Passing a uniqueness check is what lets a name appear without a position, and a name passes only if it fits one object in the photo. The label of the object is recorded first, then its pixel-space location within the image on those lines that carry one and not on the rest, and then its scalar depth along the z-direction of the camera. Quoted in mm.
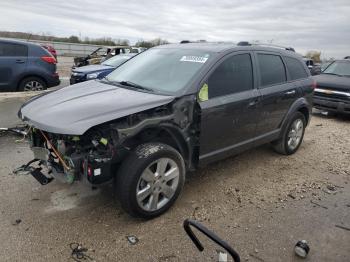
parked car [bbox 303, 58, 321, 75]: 10416
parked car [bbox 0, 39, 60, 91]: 8906
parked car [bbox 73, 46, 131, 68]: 17059
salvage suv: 3156
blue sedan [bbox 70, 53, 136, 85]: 10453
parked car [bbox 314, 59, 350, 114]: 8586
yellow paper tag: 3752
